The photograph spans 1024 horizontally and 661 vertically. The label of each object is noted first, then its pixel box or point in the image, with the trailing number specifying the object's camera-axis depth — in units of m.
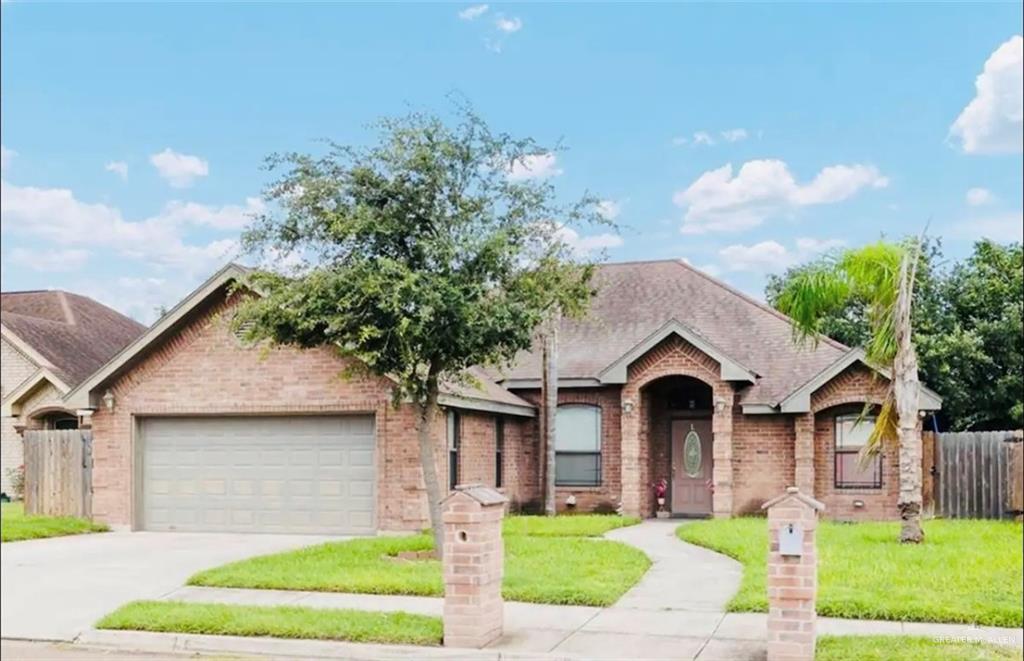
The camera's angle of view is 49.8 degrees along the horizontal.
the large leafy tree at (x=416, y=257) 13.23
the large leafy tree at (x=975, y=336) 25.34
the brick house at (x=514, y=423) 17.86
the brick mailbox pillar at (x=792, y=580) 8.30
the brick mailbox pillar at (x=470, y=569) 8.92
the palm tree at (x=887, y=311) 15.30
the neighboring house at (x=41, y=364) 26.47
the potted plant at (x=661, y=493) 22.11
